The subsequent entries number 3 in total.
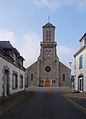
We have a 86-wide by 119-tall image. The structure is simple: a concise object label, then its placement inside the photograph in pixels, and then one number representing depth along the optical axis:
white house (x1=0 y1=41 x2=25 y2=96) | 11.42
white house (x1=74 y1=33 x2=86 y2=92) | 18.03
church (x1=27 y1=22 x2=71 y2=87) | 34.90
